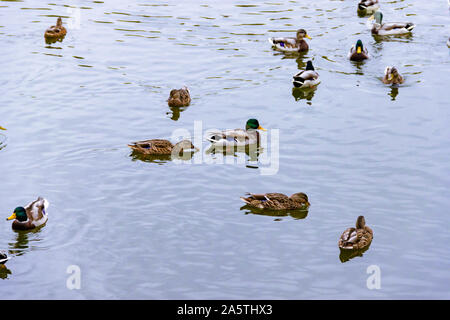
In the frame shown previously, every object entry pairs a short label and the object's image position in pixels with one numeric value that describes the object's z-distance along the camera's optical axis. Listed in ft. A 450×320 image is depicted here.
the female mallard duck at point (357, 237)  52.03
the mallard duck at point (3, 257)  50.59
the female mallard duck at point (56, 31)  98.58
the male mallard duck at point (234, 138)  69.41
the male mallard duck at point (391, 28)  99.04
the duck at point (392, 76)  82.07
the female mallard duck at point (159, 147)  67.31
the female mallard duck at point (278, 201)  57.62
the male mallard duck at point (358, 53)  89.13
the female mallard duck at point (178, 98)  77.36
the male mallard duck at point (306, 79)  82.38
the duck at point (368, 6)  108.58
